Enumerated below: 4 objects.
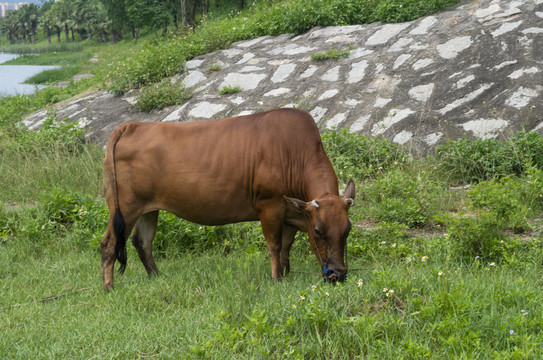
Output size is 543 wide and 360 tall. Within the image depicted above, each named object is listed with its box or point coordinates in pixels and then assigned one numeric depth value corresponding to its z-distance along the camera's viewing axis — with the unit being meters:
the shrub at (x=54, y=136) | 9.68
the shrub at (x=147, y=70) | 11.61
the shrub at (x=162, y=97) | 10.64
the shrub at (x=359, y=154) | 7.68
